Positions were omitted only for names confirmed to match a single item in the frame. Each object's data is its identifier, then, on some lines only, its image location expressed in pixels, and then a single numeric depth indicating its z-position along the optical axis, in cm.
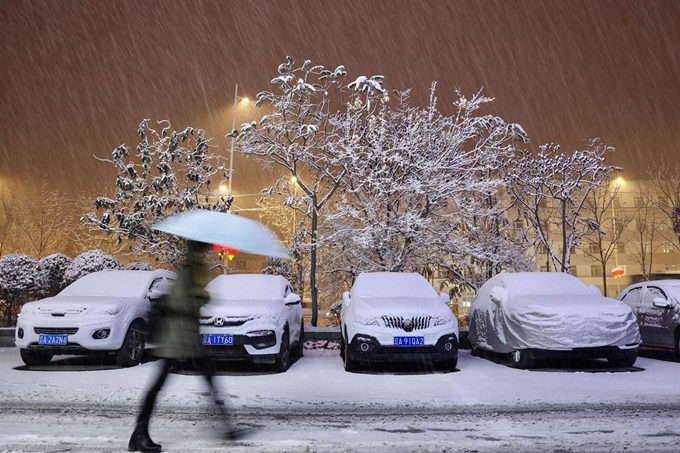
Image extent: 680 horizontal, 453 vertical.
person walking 502
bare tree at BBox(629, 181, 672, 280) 3947
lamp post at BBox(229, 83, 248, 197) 1990
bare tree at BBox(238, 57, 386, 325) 1727
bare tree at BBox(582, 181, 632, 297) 3328
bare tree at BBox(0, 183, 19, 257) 3350
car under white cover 985
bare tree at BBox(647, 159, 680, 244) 3575
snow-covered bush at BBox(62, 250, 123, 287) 1645
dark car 1202
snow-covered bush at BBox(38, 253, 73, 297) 1709
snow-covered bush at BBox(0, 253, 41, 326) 1656
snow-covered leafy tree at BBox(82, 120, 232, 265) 1867
